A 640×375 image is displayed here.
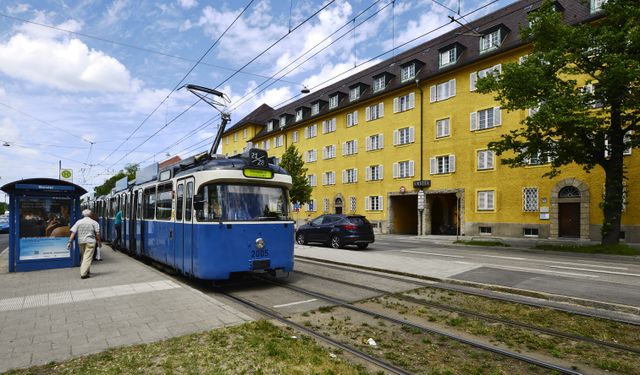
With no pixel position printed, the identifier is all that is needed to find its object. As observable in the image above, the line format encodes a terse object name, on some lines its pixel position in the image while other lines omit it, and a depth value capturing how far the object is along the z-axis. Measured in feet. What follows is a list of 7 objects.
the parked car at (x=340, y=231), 60.70
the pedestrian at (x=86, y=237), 31.36
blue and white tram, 27.07
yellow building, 82.28
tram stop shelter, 35.81
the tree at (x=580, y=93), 52.95
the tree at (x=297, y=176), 126.93
